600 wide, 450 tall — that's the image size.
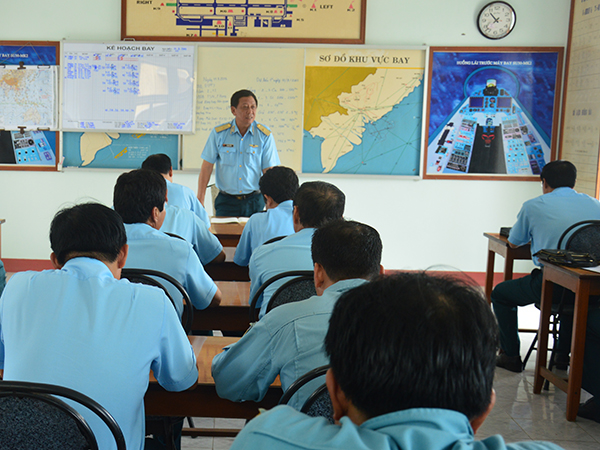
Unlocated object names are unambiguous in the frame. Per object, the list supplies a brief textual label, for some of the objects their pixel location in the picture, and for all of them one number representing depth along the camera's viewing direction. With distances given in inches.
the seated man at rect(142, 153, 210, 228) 152.7
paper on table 164.2
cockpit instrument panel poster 205.8
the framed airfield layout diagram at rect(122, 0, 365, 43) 204.2
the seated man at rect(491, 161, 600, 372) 136.3
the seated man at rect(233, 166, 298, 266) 123.5
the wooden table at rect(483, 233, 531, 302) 153.9
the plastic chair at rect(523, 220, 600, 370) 126.3
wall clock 202.8
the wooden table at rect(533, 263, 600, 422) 105.6
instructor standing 189.5
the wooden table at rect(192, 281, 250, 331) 90.7
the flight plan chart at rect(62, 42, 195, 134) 206.5
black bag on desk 111.3
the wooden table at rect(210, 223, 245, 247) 144.3
